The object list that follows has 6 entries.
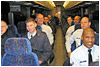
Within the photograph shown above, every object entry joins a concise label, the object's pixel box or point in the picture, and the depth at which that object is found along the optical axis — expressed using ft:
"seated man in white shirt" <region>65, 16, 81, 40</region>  7.51
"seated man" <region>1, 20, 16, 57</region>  4.77
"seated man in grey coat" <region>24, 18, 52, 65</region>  4.40
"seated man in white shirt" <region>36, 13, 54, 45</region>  7.30
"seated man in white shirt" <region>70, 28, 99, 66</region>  3.32
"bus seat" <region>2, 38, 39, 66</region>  3.29
